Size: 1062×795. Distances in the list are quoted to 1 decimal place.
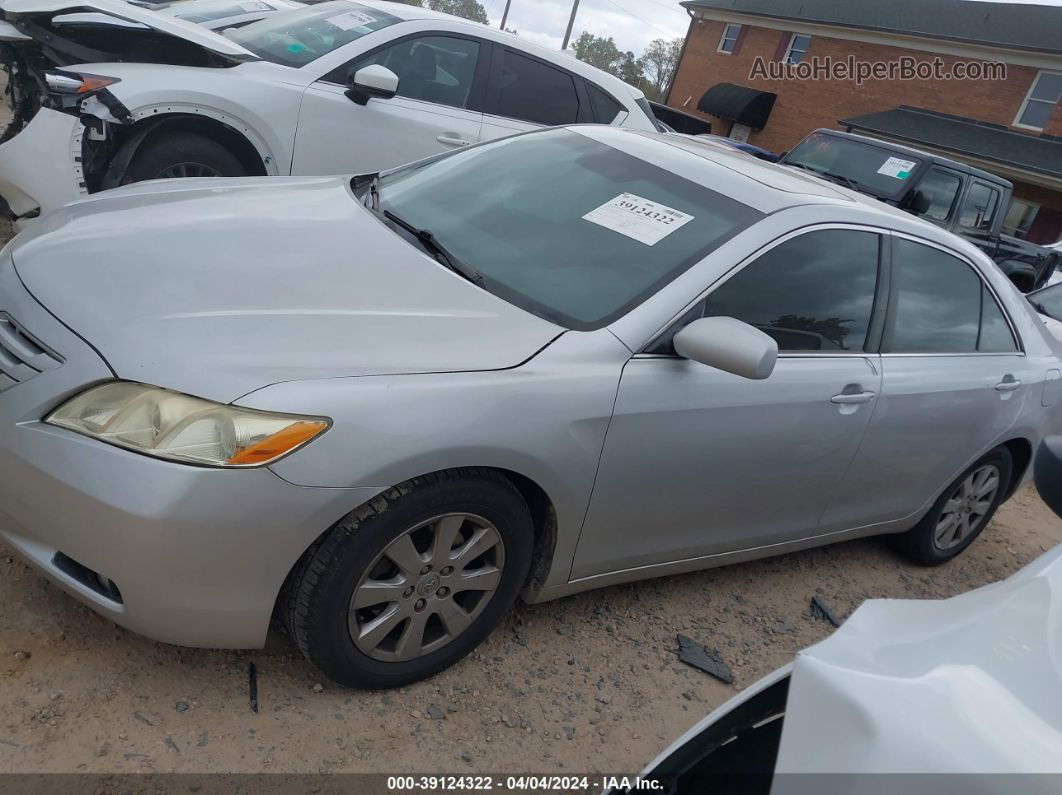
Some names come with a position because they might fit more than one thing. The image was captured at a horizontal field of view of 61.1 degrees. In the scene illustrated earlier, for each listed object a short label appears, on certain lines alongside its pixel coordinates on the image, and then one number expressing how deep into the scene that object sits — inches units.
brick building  960.9
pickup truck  383.6
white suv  171.8
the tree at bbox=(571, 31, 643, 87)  2444.6
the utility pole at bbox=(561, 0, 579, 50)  1266.5
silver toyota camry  84.4
